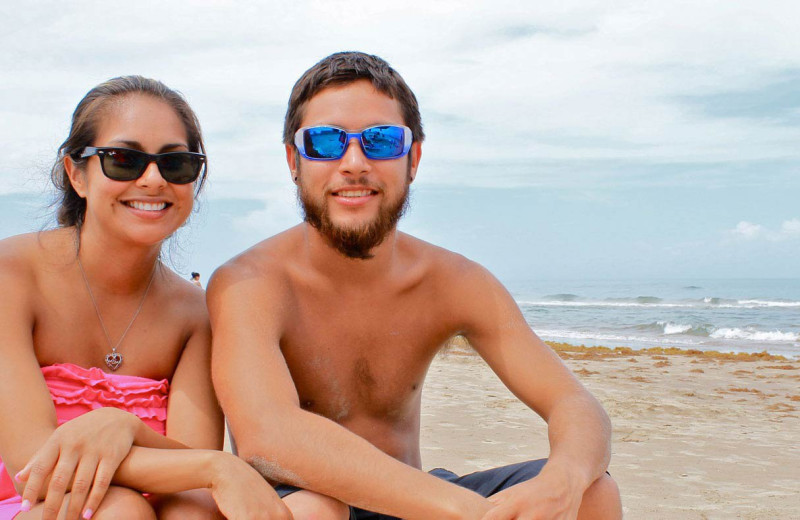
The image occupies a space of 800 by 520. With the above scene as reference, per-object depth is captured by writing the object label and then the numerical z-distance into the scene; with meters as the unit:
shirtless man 2.27
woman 2.08
